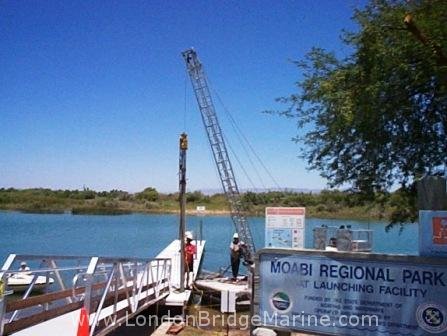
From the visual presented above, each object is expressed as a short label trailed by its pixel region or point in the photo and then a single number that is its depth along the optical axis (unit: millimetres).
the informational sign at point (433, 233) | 6770
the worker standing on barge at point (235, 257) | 20609
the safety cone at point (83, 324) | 7863
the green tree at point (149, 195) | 149375
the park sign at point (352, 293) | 6715
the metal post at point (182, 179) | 18641
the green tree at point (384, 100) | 10359
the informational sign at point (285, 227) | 9164
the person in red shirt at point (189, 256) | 20250
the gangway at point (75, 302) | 7680
